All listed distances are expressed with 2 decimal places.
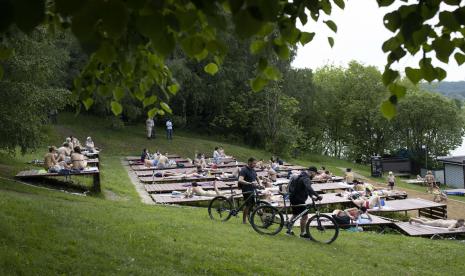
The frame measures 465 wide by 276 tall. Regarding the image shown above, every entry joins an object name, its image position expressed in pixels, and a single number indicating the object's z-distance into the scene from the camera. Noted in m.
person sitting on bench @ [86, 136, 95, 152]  25.60
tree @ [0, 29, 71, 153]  14.69
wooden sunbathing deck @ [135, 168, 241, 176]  22.89
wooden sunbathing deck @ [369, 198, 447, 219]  17.39
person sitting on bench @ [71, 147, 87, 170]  16.08
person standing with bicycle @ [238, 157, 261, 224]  12.03
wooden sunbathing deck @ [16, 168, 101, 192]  15.41
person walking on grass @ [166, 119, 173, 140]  35.22
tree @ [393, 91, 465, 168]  45.66
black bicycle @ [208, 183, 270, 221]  12.74
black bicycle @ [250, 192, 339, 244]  10.95
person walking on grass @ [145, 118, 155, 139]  34.52
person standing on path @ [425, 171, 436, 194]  27.15
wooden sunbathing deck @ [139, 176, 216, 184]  21.18
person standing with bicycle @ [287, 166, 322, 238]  10.56
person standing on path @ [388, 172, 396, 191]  24.72
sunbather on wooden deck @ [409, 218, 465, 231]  14.63
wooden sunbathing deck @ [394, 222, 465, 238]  14.27
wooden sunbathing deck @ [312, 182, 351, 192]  21.06
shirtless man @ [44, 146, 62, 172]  16.06
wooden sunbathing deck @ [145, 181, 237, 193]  18.23
